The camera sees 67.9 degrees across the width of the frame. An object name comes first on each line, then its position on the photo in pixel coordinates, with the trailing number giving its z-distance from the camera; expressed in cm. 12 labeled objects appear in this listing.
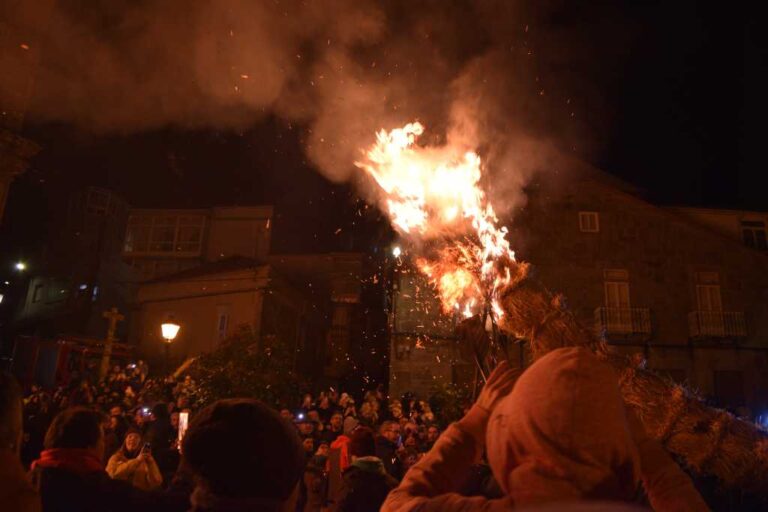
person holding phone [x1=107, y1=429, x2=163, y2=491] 583
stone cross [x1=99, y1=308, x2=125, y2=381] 1311
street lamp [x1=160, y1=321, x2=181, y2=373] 1366
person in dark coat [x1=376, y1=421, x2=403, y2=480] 842
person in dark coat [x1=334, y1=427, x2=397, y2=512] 441
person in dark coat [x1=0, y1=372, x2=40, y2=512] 215
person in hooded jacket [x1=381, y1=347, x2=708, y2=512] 157
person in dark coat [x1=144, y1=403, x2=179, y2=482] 767
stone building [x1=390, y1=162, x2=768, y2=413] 2103
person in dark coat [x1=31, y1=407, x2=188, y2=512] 327
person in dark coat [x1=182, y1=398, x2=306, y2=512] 170
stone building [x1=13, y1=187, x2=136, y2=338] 3112
